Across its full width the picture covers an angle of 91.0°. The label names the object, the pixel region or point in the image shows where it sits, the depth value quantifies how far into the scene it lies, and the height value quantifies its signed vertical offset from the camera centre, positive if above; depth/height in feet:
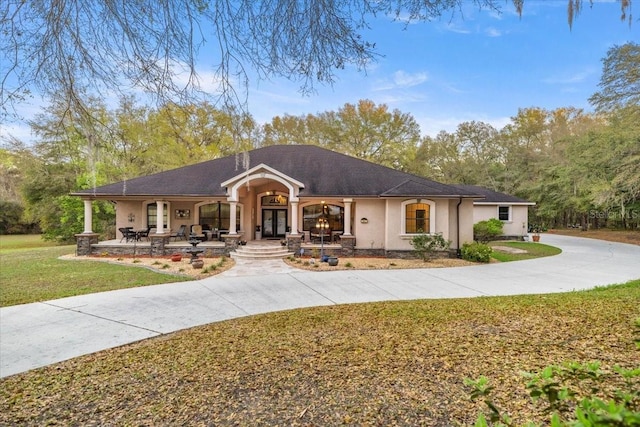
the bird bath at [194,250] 42.07 -5.09
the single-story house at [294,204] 47.62 +1.73
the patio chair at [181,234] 53.98 -3.32
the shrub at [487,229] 66.13 -3.17
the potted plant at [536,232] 68.53 -4.90
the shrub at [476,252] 43.40 -5.33
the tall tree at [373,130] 107.24 +29.06
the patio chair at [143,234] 52.06 -3.19
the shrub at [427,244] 44.11 -4.20
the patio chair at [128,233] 51.06 -3.06
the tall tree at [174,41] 10.05 +6.20
